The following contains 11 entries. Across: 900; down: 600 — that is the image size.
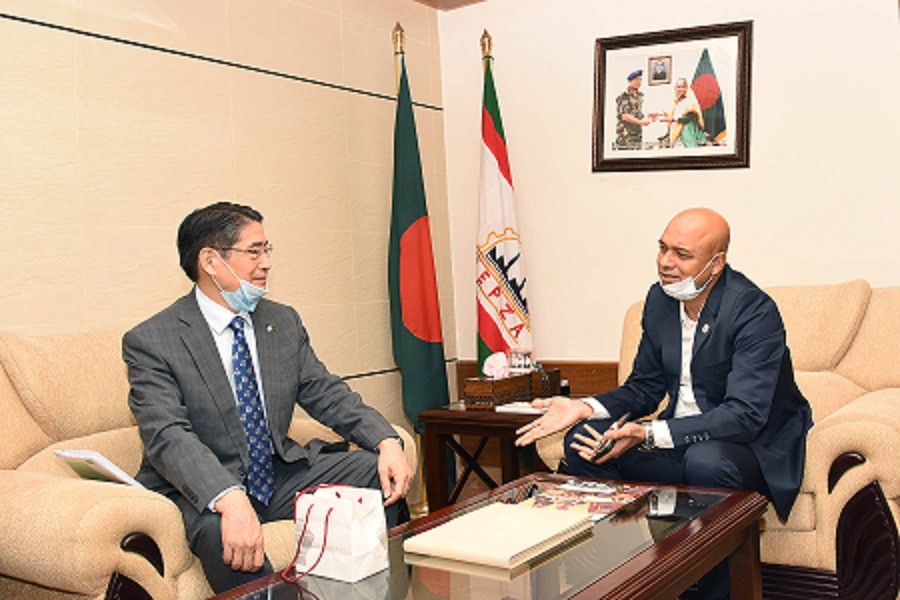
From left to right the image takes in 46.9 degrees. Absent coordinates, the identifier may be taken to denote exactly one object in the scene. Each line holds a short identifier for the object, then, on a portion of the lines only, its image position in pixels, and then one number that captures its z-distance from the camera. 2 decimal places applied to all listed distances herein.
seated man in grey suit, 2.76
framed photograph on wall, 4.38
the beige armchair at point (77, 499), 2.35
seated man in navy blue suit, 3.04
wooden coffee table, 2.05
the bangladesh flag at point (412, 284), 4.62
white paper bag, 2.13
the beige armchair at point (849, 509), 2.97
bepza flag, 4.74
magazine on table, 2.55
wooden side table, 4.11
